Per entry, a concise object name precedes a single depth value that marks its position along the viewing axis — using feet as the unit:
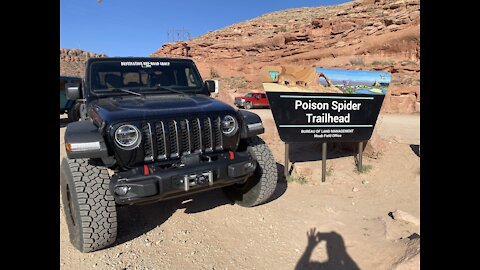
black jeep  9.53
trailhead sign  16.87
